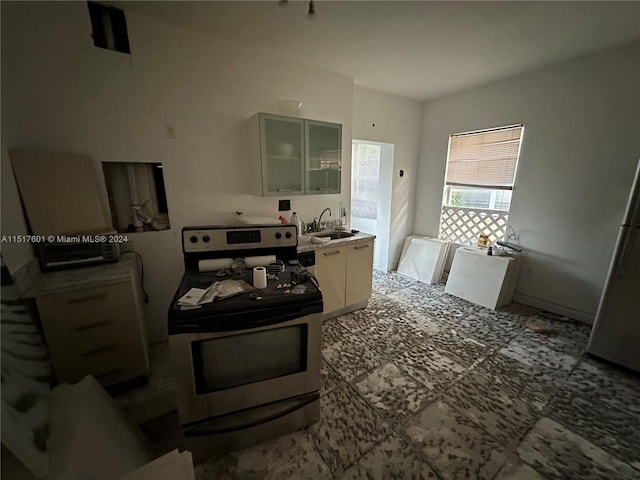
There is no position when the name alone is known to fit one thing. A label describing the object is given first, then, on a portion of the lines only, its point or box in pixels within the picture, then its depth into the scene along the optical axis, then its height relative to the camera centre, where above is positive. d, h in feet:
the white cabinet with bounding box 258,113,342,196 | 7.61 +0.93
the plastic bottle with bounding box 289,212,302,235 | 8.84 -1.26
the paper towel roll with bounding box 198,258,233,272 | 5.10 -1.66
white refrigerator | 5.99 -2.80
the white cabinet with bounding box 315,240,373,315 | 8.13 -3.07
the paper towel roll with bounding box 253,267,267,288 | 4.40 -1.67
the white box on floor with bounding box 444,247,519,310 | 9.54 -3.67
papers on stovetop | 3.75 -1.78
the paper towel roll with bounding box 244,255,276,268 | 5.32 -1.65
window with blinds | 10.09 +0.09
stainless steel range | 3.72 -2.78
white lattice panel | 10.68 -1.77
